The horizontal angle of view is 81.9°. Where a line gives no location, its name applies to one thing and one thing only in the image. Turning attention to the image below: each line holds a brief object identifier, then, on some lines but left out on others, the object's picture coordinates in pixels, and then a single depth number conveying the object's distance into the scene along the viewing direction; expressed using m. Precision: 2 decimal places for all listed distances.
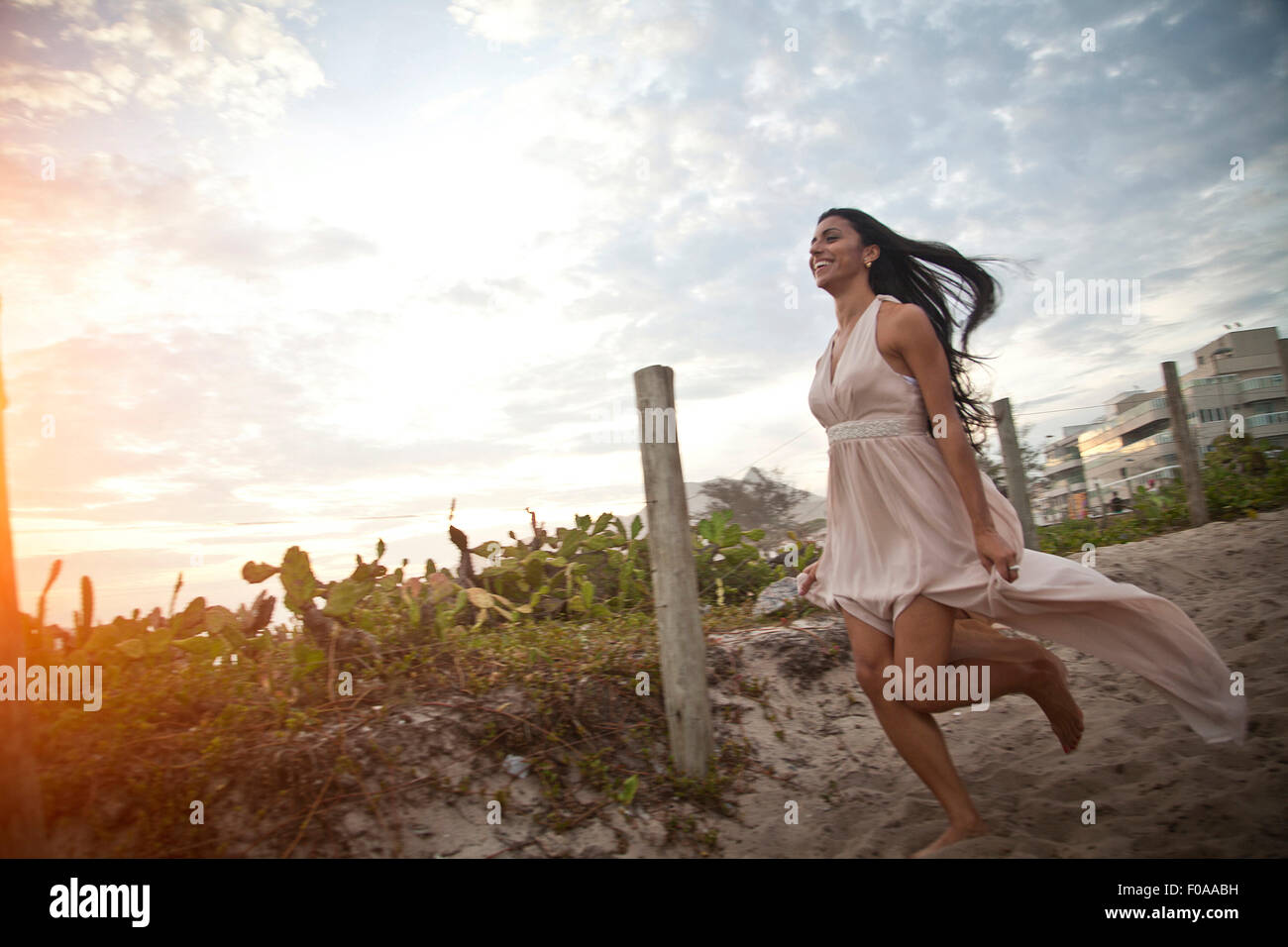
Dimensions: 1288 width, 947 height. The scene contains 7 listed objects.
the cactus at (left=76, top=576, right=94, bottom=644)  3.42
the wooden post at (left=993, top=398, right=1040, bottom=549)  6.76
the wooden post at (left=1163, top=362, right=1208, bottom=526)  7.50
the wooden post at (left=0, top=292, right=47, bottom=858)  1.91
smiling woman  2.41
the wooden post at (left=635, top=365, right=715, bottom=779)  3.17
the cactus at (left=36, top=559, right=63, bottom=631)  3.13
